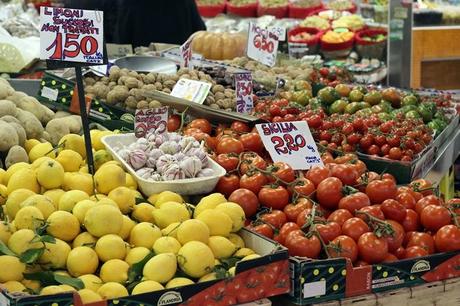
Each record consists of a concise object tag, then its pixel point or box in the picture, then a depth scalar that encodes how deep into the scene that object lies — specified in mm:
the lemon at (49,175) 2666
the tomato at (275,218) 2682
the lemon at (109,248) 2336
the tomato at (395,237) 2598
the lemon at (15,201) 2539
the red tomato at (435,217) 2721
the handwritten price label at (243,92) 4160
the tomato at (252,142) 3305
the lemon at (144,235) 2434
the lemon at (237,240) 2553
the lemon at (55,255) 2301
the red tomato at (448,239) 2639
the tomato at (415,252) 2612
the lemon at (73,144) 3102
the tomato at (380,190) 2814
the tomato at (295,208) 2711
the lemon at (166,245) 2357
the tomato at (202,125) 3568
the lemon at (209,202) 2637
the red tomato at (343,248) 2488
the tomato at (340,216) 2636
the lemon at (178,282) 2234
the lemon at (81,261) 2293
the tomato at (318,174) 2914
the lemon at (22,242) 2283
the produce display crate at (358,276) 2383
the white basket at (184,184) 2816
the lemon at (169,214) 2539
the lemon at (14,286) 2170
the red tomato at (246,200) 2770
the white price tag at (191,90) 4199
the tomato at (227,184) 2930
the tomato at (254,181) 2865
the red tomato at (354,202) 2709
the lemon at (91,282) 2229
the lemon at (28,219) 2373
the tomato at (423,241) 2664
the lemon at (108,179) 2723
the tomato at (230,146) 3201
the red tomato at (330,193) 2787
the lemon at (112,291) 2172
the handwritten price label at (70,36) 2785
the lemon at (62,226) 2381
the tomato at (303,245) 2479
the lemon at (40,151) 3076
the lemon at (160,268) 2250
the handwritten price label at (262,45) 5273
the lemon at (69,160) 2893
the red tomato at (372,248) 2504
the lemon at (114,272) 2279
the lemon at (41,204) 2467
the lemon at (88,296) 2117
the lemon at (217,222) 2508
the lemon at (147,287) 2186
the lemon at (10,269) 2211
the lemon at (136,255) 2334
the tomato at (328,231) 2549
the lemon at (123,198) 2617
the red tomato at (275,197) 2775
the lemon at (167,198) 2691
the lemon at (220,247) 2451
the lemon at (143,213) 2617
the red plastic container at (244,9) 9562
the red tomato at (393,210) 2738
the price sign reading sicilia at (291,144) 3185
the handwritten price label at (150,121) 3225
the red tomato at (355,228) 2561
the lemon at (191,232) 2404
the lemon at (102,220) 2379
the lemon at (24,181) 2662
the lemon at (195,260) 2303
